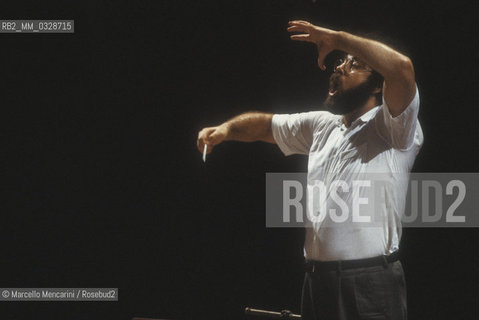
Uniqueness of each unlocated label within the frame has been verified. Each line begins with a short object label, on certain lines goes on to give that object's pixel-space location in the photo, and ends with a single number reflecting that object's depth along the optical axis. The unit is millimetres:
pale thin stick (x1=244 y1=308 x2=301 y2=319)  5645
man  5230
